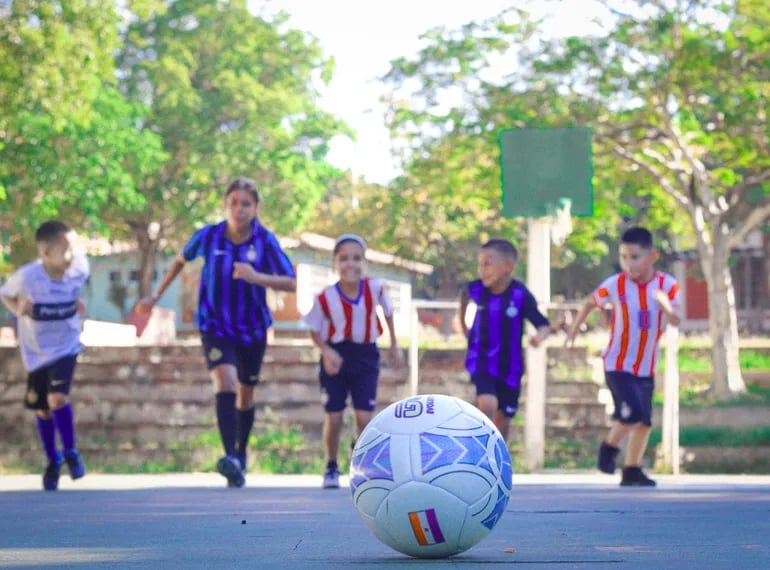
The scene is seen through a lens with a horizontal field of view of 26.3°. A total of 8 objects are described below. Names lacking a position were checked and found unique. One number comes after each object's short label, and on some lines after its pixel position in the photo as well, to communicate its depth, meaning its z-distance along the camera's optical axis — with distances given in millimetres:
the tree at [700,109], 26828
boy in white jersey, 12195
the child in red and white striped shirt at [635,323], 12297
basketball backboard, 16172
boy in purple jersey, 11984
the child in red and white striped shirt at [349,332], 12000
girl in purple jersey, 11664
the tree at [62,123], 22328
